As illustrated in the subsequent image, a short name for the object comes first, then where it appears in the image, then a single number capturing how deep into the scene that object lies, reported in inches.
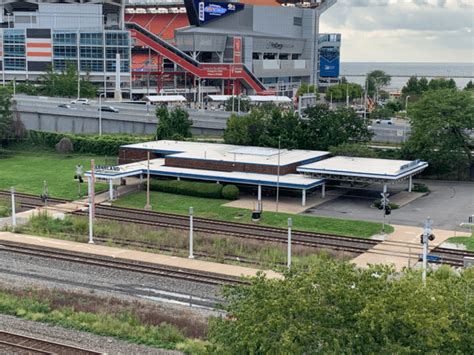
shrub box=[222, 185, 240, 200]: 2058.3
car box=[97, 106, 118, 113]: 3437.5
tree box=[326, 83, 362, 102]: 5536.4
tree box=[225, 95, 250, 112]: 4266.7
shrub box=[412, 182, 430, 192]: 2234.3
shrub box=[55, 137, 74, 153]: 2957.7
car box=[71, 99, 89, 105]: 3781.3
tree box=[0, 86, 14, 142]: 2933.1
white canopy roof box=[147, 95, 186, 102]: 4409.5
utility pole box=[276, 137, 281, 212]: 1943.0
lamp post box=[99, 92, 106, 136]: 3193.9
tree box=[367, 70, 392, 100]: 6417.3
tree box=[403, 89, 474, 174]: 2342.5
